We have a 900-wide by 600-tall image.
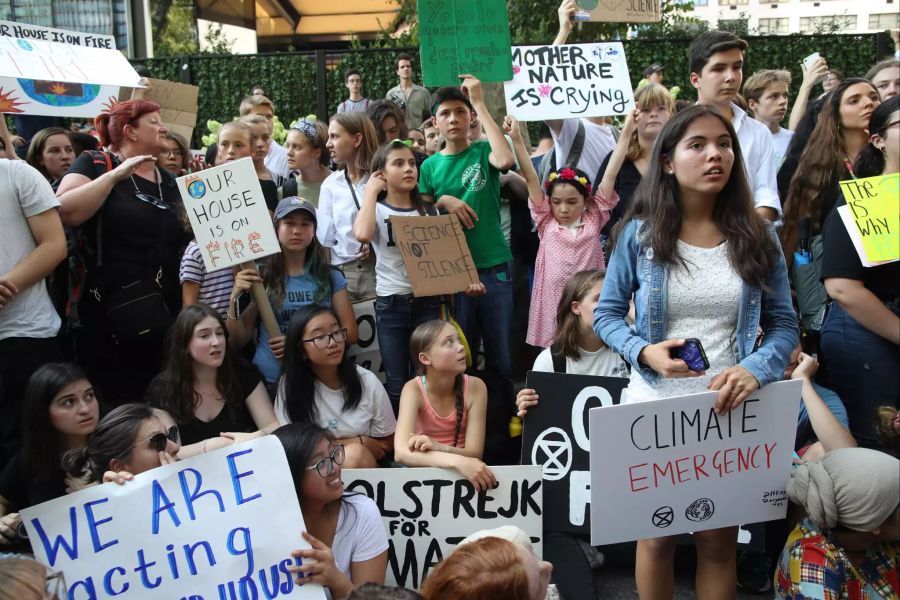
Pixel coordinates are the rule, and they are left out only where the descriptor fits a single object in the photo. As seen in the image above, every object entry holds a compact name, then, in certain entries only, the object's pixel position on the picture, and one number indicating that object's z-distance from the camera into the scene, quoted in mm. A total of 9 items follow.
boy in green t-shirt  4770
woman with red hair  4262
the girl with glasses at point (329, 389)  4199
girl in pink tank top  4035
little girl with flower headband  4781
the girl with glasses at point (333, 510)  3047
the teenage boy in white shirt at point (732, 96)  4445
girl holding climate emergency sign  2611
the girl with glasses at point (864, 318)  3098
